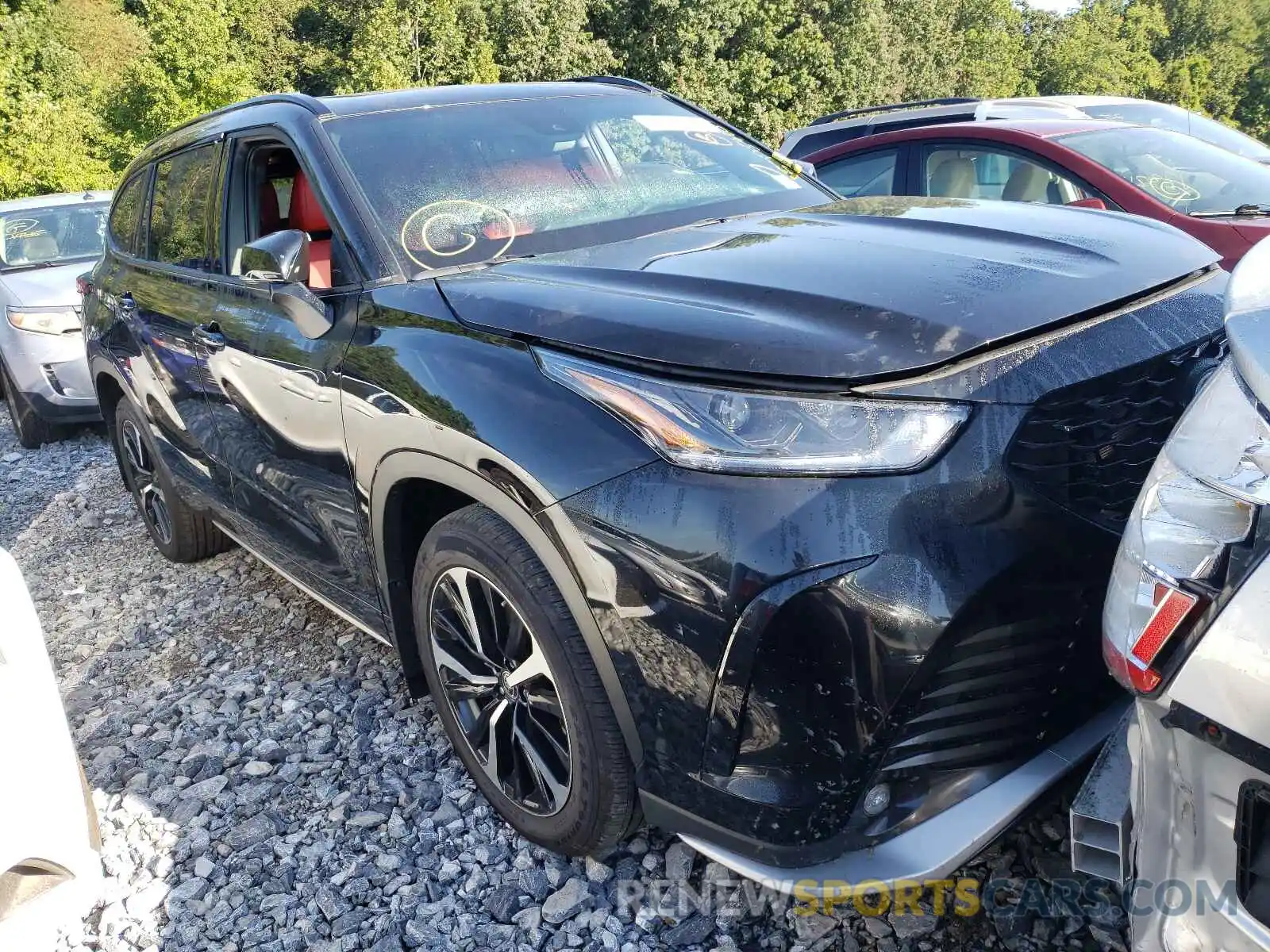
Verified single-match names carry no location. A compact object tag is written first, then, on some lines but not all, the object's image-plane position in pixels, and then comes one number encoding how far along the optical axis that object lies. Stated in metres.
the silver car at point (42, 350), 6.80
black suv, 1.64
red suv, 4.71
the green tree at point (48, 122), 19.38
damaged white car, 1.18
